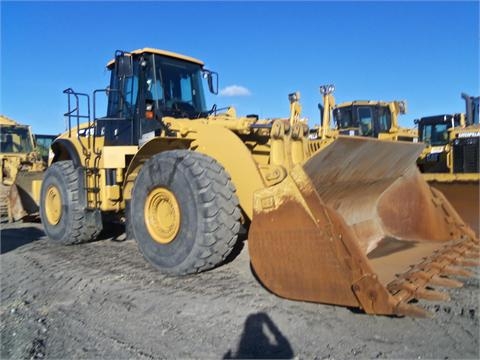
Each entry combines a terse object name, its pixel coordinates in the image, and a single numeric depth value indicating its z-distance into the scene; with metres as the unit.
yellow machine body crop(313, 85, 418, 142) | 15.41
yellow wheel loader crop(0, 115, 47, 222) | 9.40
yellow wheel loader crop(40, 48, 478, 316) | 3.27
